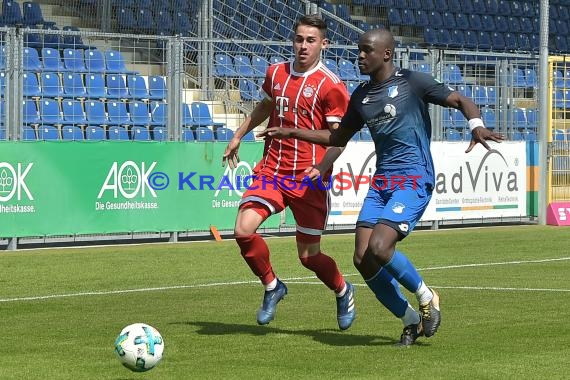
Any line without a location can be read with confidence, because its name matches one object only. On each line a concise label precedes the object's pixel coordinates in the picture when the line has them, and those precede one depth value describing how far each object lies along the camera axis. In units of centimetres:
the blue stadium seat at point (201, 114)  2114
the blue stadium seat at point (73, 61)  2009
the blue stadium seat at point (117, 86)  2075
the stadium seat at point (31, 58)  2005
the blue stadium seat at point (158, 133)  2056
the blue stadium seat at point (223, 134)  2156
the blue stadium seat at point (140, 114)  2069
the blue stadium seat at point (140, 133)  2061
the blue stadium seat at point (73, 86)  1995
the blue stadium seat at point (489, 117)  2444
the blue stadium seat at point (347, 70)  2278
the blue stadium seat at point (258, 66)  2208
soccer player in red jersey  962
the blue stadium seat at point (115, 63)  2102
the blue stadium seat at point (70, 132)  1989
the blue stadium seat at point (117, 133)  2077
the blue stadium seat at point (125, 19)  2594
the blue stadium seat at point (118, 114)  2067
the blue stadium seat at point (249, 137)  2142
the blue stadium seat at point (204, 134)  2117
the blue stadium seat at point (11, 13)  2452
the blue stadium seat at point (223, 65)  2181
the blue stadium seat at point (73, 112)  2005
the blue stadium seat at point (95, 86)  2022
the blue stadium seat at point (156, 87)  2045
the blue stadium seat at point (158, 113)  2059
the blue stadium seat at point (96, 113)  2027
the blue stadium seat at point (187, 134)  2091
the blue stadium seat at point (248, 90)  2230
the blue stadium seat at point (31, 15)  2477
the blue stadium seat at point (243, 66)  2167
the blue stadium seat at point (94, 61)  2062
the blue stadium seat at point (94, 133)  2031
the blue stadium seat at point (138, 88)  2069
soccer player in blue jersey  852
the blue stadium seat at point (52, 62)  1983
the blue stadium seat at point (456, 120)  2406
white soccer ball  715
